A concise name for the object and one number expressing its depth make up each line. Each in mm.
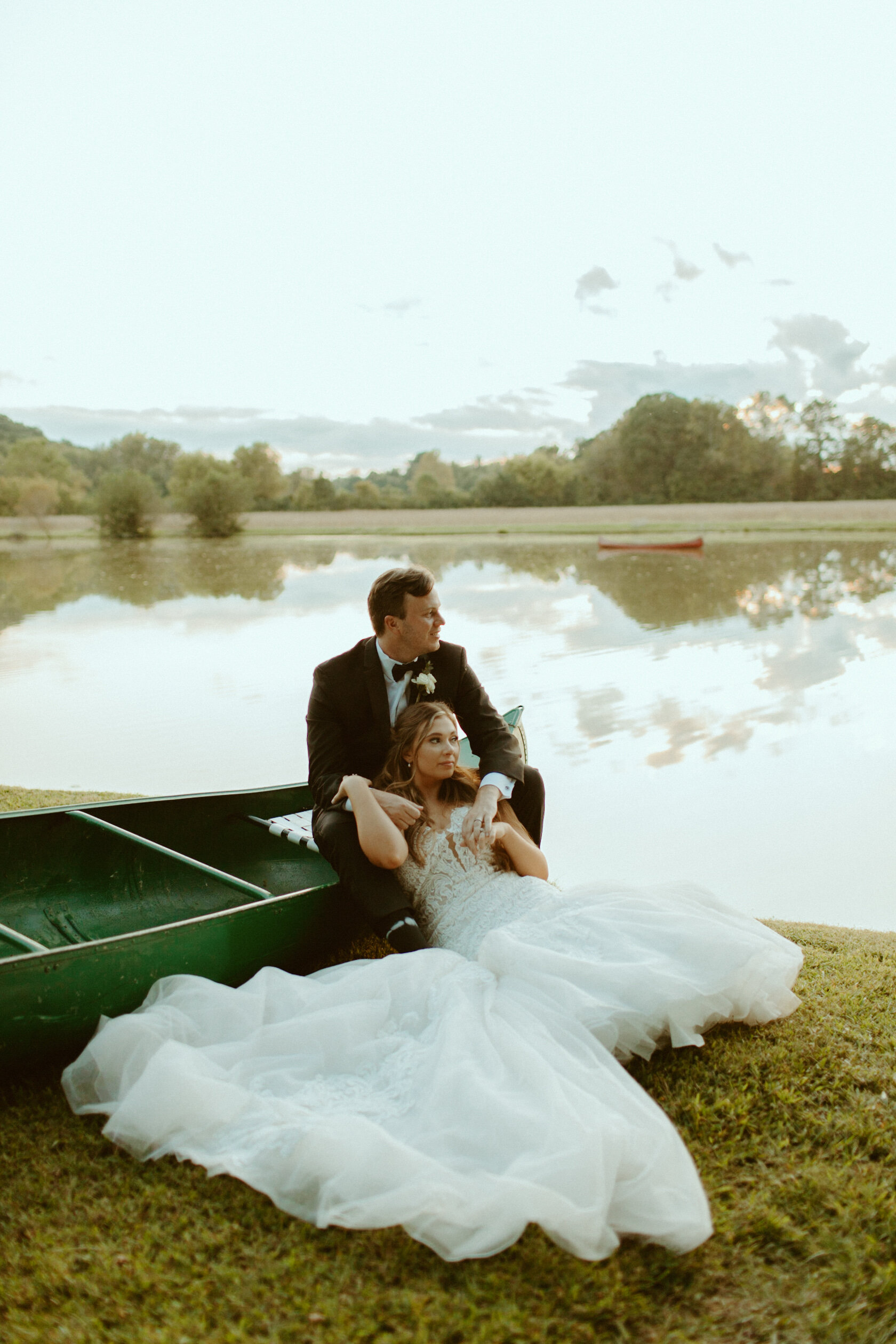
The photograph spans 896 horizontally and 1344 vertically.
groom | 3051
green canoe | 2402
